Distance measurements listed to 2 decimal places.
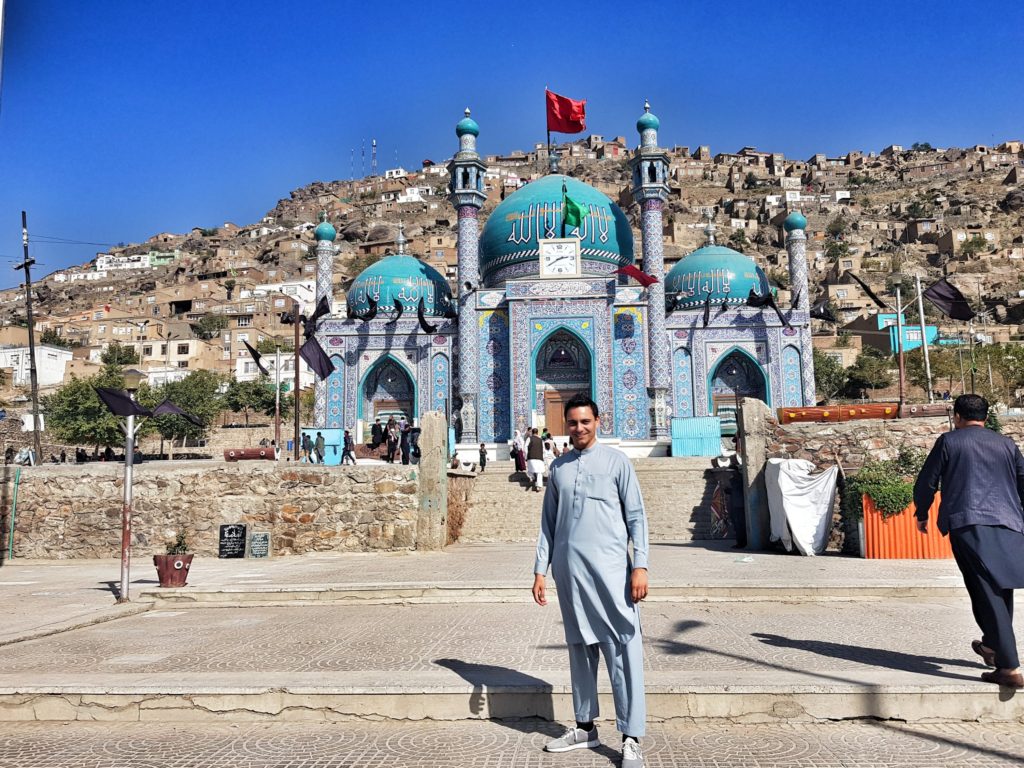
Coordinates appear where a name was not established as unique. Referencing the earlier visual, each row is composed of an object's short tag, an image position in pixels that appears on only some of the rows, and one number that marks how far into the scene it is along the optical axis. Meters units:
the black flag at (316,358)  25.72
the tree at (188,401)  41.28
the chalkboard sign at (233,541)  12.79
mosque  27.81
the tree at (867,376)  50.19
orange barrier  10.89
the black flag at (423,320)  29.56
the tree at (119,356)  63.25
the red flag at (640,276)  28.39
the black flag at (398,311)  30.53
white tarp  12.02
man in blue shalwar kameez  3.65
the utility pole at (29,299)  25.05
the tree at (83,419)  37.72
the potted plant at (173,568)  8.71
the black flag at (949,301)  19.75
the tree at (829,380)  50.50
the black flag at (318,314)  29.70
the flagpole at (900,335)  21.72
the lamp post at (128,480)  8.22
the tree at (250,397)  50.16
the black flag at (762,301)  30.50
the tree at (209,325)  74.96
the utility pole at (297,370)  20.38
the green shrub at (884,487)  10.98
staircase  16.56
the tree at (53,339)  72.57
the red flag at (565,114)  28.95
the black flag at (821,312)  32.06
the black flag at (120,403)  8.94
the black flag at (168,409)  13.09
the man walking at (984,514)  4.30
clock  28.67
